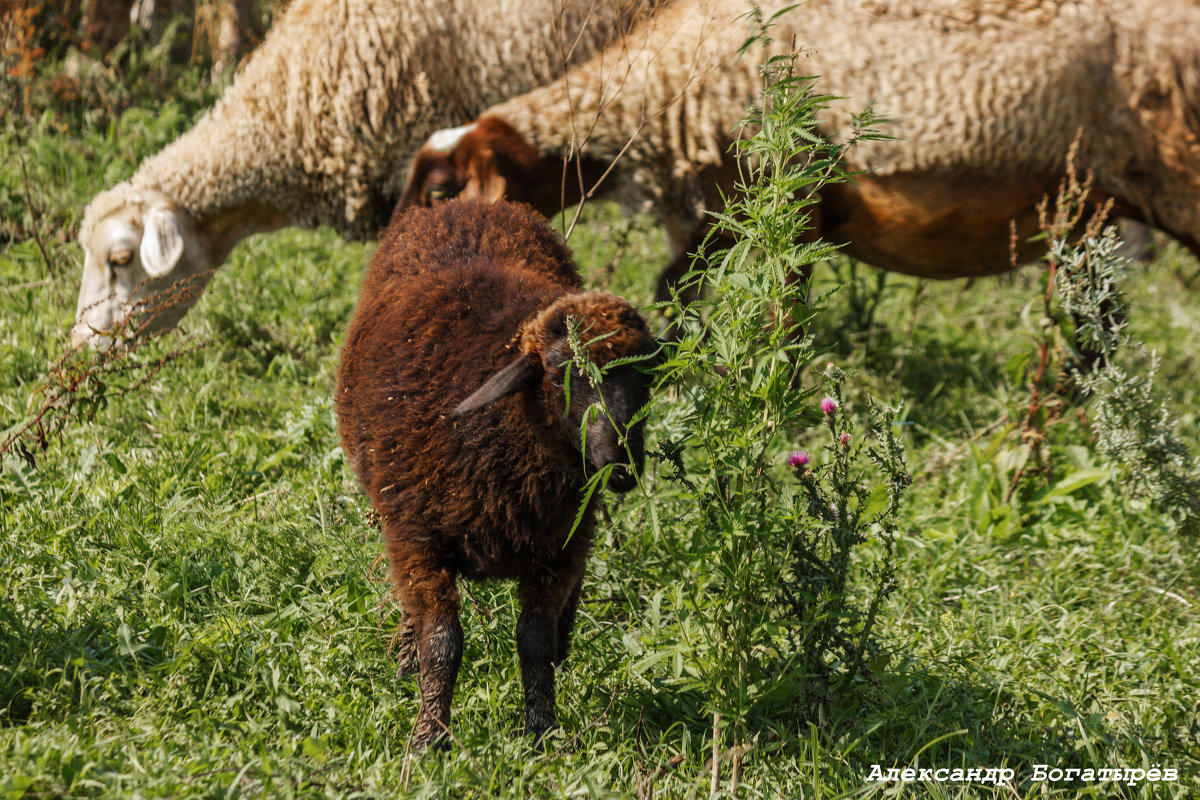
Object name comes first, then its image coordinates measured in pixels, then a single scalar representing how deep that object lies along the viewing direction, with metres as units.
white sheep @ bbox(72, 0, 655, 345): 11.52
